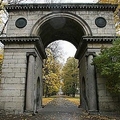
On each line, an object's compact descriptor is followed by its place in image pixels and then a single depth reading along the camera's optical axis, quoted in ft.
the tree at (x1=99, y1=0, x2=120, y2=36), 67.30
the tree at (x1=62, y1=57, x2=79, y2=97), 158.85
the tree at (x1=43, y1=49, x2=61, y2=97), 113.09
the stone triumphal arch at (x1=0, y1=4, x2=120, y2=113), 44.50
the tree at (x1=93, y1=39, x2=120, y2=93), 39.17
